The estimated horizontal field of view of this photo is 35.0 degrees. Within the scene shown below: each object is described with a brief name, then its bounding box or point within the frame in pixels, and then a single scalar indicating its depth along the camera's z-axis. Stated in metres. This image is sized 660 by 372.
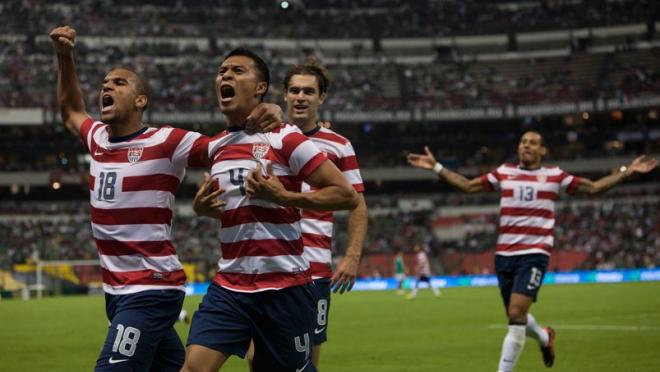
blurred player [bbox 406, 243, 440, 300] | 41.42
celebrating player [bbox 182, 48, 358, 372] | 6.93
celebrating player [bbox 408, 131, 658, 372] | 13.75
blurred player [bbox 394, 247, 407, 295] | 47.78
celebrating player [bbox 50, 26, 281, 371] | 7.49
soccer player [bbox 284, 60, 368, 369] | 9.43
